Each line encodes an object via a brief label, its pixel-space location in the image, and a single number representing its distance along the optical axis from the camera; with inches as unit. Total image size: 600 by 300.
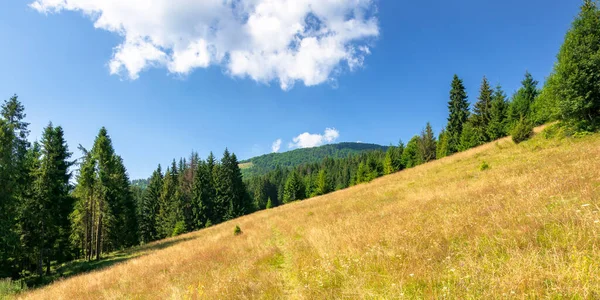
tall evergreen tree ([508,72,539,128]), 1630.2
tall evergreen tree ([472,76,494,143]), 1644.9
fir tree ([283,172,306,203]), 3292.3
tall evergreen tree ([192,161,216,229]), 2048.5
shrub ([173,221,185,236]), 1814.7
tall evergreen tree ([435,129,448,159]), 1992.7
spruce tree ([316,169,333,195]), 2928.2
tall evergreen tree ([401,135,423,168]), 2603.3
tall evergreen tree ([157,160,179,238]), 2014.0
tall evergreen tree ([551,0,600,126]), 672.4
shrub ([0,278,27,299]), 481.4
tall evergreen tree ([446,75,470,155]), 1882.4
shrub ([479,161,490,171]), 611.2
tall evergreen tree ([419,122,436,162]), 2418.8
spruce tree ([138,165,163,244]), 2253.9
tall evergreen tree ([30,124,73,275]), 858.1
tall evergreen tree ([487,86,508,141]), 1505.9
